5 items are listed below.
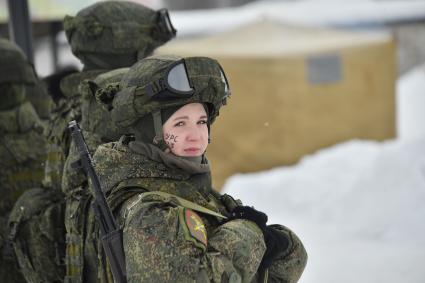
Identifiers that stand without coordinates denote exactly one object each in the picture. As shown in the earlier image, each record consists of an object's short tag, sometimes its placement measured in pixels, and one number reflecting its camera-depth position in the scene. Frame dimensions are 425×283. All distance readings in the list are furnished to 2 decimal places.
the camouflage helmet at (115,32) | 8.43
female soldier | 4.70
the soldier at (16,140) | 9.59
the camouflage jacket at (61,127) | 7.96
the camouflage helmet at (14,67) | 10.07
